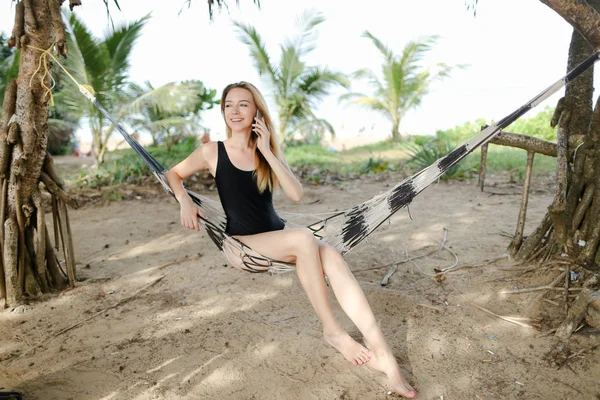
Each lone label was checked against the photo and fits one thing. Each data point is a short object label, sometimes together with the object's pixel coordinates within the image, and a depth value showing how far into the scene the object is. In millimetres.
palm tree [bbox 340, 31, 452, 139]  8980
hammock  1656
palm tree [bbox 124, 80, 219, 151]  6285
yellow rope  2053
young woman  1519
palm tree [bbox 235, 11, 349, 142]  7625
